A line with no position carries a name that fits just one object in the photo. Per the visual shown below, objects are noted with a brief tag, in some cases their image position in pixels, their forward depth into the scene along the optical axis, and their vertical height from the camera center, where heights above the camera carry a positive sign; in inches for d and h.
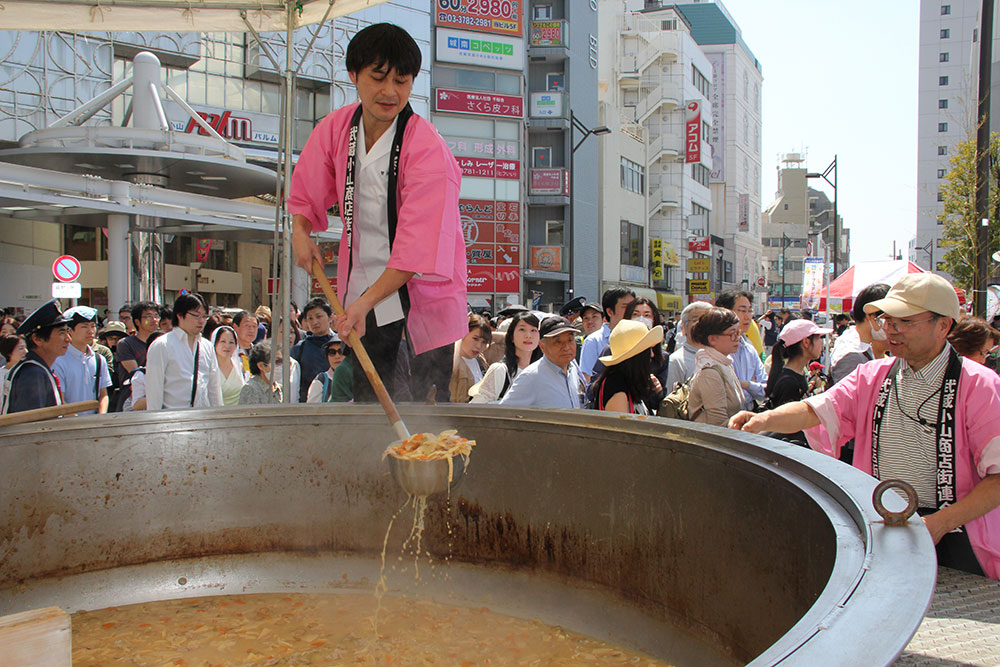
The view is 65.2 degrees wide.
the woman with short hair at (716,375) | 185.0 -15.8
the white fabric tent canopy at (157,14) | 165.5 +63.0
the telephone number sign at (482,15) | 1429.6 +539.1
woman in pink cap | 196.4 -13.4
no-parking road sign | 494.6 +22.7
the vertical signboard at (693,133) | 2004.2 +453.1
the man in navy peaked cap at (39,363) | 199.5 -15.7
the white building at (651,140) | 1845.5 +422.3
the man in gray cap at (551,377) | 180.7 -16.1
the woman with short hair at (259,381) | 233.3 -22.7
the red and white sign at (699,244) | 2143.2 +180.8
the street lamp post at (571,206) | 1409.9 +195.9
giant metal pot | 96.5 -32.5
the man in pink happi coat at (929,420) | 96.4 -15.0
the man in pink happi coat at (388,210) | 118.2 +15.6
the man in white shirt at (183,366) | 226.7 -17.7
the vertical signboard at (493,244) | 1433.3 +116.9
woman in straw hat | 176.4 -14.1
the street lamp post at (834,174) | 1204.8 +207.8
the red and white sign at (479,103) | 1416.1 +375.0
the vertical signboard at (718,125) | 2513.5 +594.9
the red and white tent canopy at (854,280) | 395.2 +17.2
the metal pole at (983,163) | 369.4 +78.5
